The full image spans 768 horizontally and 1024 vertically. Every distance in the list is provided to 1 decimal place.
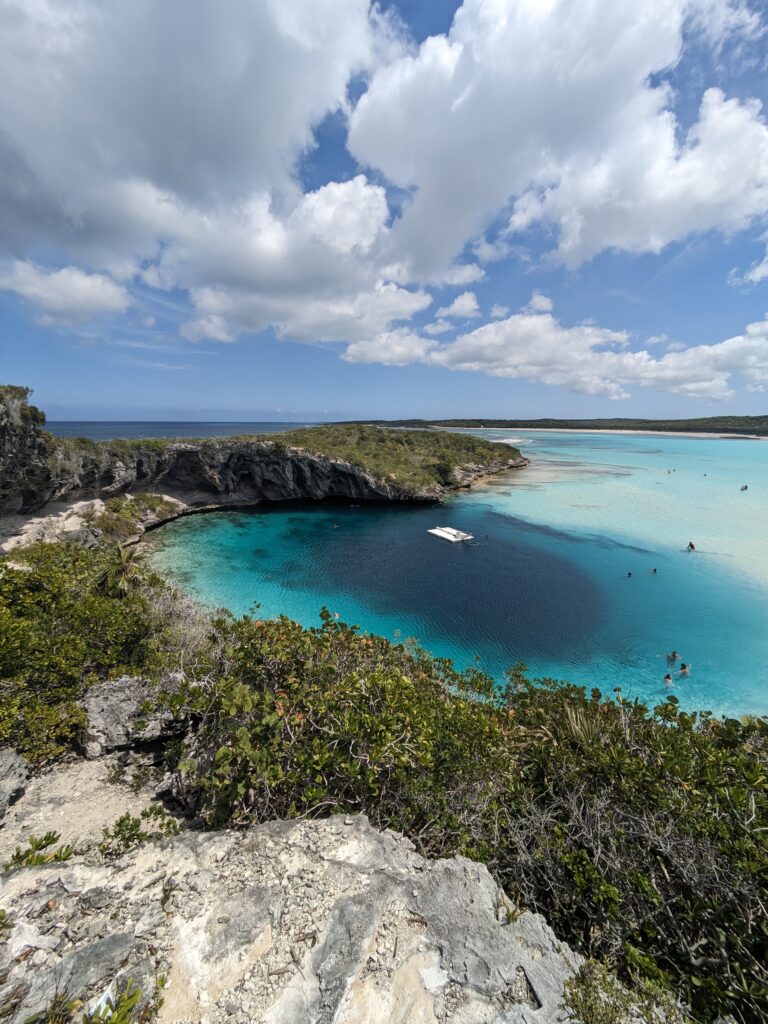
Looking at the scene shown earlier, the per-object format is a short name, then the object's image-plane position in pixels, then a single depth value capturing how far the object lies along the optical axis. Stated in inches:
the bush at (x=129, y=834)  224.1
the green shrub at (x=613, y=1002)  141.0
